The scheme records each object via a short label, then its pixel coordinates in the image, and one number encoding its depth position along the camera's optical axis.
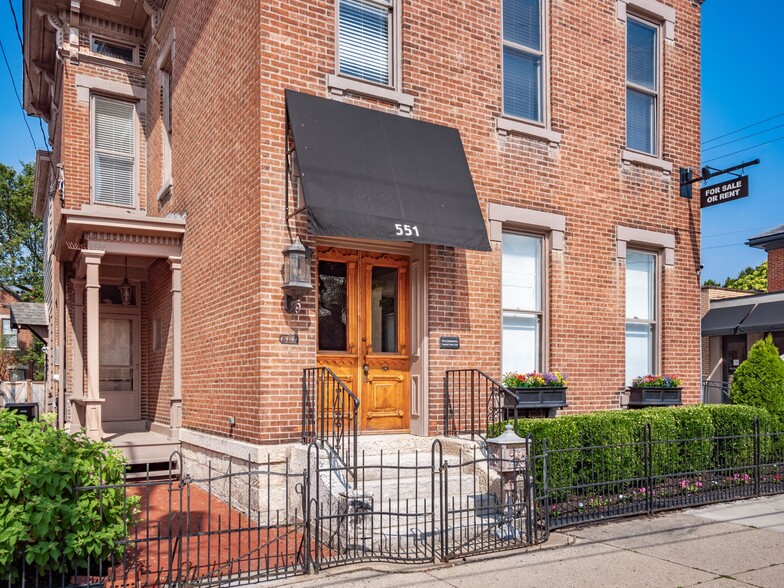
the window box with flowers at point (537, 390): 9.59
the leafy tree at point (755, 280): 47.41
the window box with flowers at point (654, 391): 11.03
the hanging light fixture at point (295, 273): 8.09
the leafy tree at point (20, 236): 41.50
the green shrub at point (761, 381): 10.84
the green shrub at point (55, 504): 5.18
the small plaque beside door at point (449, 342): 9.34
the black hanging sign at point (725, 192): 11.49
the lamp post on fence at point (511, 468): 7.23
